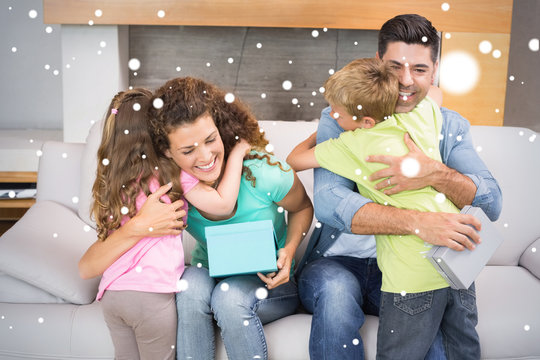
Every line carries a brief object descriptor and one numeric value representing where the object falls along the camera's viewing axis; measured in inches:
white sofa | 59.0
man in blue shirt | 52.5
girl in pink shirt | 53.7
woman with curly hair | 54.2
